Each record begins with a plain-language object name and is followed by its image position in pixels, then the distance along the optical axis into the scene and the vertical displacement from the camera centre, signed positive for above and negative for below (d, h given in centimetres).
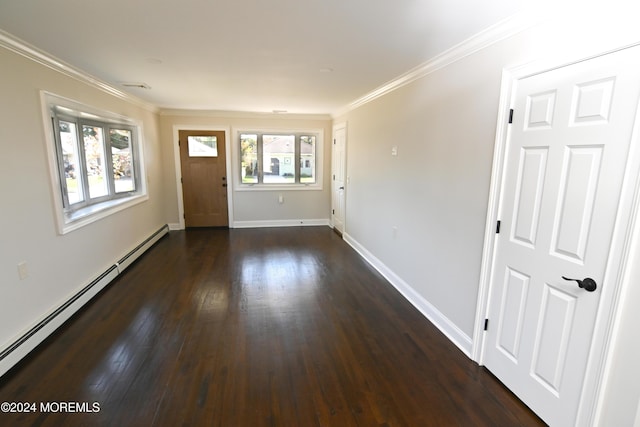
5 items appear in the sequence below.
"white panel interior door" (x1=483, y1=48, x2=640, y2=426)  143 -28
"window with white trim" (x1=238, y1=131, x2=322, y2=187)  641 +9
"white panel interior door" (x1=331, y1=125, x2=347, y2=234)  564 -23
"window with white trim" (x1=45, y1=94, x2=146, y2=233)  300 -2
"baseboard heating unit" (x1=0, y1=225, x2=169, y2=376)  221 -139
